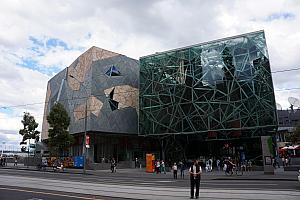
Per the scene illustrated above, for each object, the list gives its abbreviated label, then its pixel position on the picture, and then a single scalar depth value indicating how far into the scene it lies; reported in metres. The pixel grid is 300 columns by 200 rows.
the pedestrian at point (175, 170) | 30.03
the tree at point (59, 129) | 46.91
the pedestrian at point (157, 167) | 38.94
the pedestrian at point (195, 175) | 13.45
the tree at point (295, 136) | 52.94
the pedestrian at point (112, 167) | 40.27
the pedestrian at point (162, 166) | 40.12
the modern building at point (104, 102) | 53.88
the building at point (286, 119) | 96.77
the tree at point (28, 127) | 57.03
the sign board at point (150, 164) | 40.87
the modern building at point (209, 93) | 45.41
